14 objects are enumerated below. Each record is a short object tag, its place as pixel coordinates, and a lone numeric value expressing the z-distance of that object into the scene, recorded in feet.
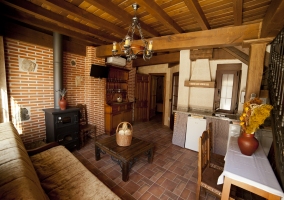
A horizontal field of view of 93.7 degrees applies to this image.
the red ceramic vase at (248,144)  5.48
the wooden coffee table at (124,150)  7.21
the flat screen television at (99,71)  12.71
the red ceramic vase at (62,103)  9.93
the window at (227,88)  11.20
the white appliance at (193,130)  10.80
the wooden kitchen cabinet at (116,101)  14.16
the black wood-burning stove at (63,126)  9.30
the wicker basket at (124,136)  8.05
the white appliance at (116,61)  14.07
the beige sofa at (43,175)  2.98
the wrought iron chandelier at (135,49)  5.91
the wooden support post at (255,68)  7.27
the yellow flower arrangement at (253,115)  5.21
